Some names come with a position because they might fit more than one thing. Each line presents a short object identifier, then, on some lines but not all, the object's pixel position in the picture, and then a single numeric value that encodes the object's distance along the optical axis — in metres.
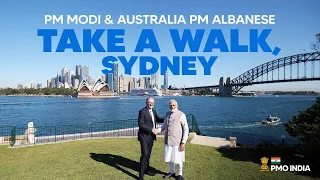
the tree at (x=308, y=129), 7.63
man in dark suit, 6.46
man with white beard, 6.24
